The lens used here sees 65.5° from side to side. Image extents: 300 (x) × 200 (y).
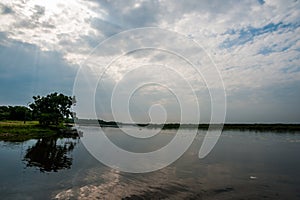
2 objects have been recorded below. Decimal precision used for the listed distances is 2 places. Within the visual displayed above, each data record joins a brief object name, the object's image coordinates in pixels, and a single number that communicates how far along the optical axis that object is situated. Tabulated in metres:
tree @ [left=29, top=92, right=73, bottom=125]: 58.56
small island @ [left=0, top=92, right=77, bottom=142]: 42.31
